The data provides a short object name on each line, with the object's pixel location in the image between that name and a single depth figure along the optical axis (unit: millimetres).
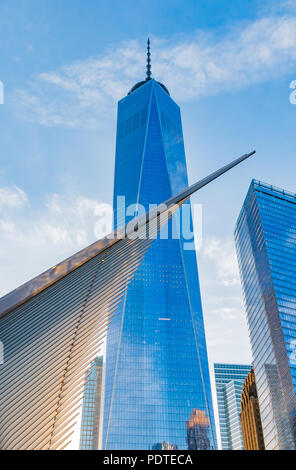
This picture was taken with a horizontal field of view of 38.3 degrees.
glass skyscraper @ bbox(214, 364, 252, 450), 167375
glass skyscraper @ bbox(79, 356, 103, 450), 122250
